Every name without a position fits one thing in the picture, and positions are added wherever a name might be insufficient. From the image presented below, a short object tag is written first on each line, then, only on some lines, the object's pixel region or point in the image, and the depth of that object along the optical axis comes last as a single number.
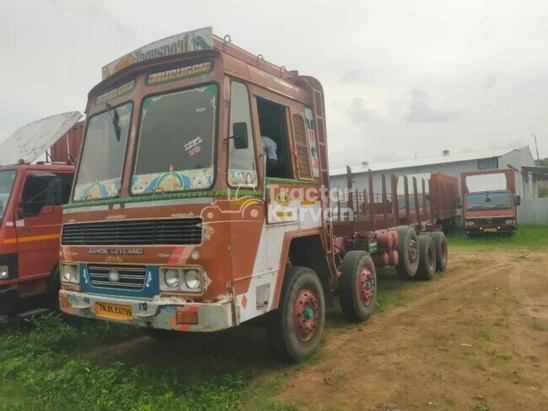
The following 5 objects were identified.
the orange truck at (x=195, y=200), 3.73
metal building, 26.45
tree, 54.97
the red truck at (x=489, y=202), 18.09
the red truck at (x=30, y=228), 5.77
